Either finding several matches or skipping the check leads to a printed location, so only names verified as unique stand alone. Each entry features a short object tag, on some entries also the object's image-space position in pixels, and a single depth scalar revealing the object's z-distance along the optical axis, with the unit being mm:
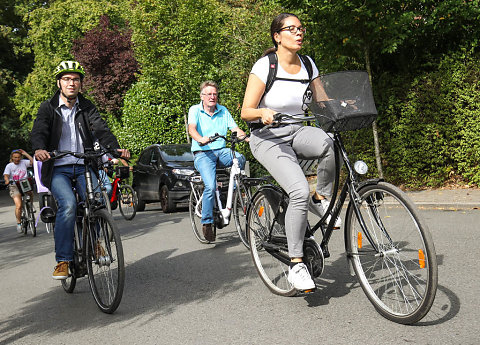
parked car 12648
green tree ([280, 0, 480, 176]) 10414
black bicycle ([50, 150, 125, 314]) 4496
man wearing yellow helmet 5035
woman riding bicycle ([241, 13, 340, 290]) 4066
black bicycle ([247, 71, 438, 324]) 3385
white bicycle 6520
